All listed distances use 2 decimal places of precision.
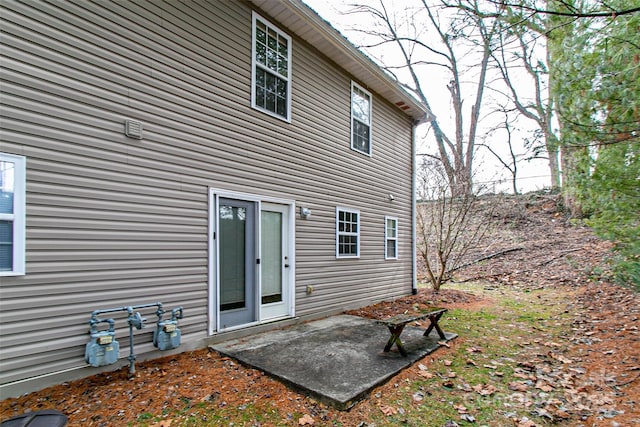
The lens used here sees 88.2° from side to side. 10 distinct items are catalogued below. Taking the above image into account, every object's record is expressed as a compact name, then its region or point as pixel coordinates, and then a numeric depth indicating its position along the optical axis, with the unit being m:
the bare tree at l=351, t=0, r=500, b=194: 11.00
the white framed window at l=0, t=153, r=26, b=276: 3.13
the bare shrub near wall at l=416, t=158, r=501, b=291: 9.85
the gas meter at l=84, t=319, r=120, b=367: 3.43
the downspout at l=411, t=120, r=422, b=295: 10.31
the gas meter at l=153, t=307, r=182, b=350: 4.02
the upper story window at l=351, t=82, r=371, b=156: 8.02
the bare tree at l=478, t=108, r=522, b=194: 15.30
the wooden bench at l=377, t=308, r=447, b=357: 4.31
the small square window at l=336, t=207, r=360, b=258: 7.41
